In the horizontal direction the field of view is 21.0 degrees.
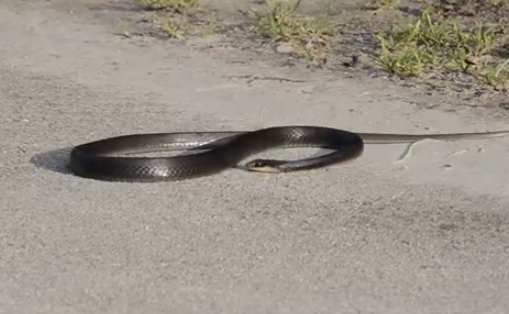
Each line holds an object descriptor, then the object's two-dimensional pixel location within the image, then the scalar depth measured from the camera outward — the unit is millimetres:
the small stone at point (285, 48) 8297
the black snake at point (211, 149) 5973
